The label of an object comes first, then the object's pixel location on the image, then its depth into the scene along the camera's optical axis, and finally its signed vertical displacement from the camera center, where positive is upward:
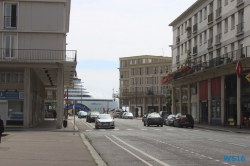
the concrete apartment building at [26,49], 36.69 +4.60
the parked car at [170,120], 50.64 -2.28
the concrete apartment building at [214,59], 43.75 +4.96
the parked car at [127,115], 85.21 -2.78
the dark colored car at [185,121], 47.16 -2.16
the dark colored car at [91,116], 59.12 -2.05
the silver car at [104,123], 41.47 -2.12
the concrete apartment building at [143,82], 117.94 +5.72
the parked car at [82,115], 88.07 -2.86
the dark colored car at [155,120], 48.34 -2.12
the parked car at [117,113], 97.74 -2.75
